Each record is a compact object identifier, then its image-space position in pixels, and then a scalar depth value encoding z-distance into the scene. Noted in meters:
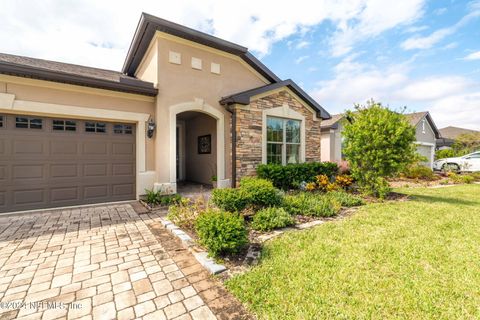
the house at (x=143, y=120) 5.45
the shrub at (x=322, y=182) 8.02
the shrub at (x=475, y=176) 13.16
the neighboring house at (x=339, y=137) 15.03
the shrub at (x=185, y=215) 4.44
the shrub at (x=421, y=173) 12.92
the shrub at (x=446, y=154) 19.80
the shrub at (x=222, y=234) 3.10
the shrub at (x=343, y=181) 8.41
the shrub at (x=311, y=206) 5.32
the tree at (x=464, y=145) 20.36
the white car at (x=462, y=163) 15.52
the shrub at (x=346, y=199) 6.44
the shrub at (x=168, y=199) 6.22
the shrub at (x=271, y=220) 4.30
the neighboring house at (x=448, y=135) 24.63
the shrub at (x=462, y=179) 12.09
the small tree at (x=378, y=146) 6.91
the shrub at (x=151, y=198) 6.28
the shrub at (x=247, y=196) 4.73
